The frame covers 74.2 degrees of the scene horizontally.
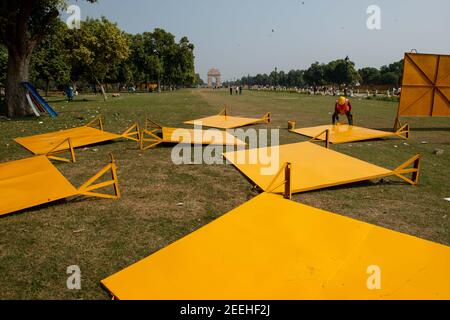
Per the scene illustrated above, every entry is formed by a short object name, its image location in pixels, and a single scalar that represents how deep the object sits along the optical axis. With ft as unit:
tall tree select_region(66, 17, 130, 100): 102.53
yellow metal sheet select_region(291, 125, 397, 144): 32.37
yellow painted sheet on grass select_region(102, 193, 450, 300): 8.50
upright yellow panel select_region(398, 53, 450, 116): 41.24
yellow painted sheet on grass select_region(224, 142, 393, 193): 17.79
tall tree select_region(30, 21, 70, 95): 147.74
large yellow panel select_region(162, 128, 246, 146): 27.91
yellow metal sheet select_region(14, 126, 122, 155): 26.76
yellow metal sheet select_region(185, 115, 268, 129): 42.17
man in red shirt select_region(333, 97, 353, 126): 41.06
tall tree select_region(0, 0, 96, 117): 52.90
